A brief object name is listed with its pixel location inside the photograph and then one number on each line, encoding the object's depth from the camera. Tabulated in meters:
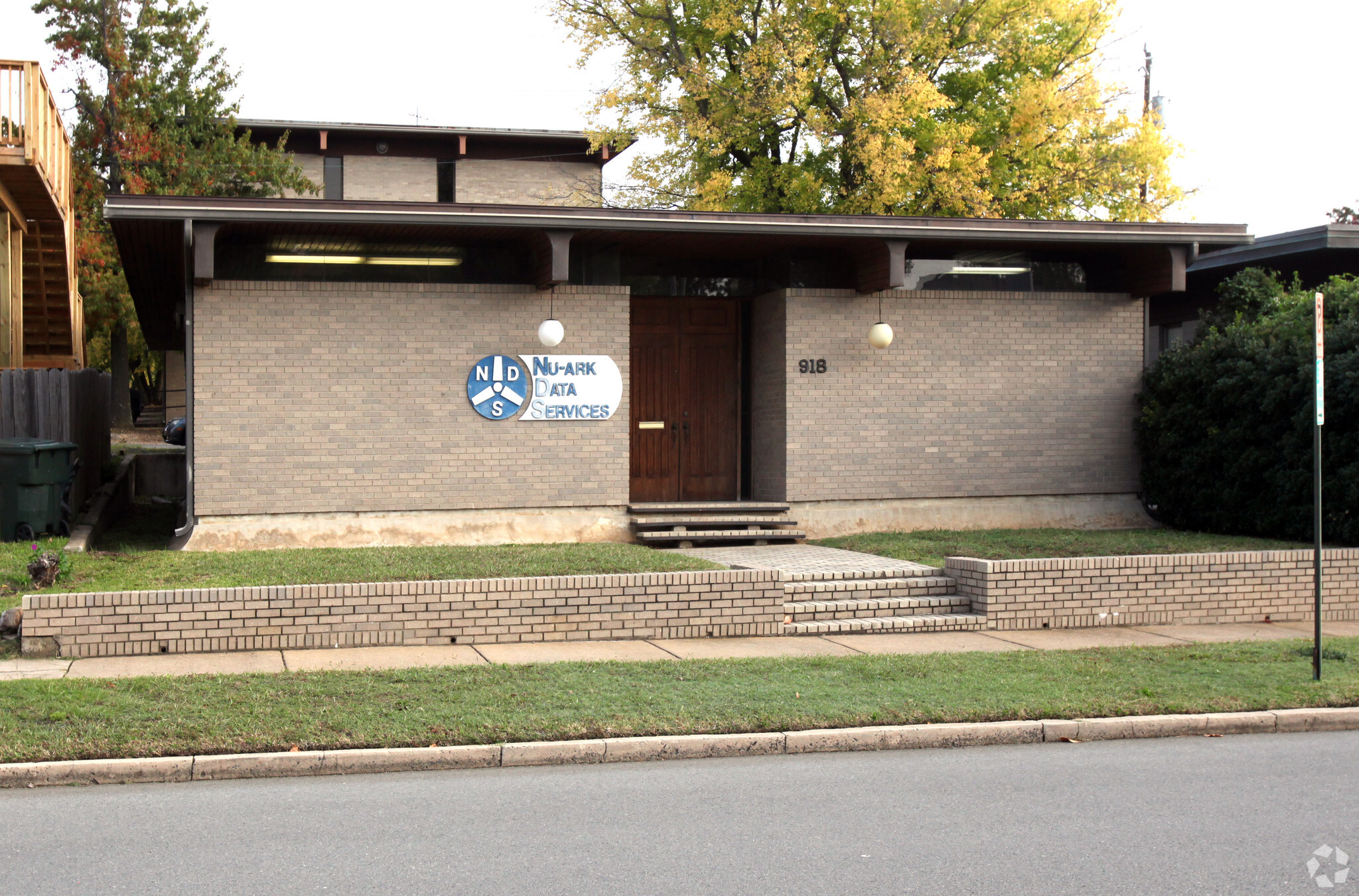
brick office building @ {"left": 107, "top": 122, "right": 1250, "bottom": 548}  13.94
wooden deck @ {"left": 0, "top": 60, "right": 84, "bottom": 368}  16.06
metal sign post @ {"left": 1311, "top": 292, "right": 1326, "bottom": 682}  8.88
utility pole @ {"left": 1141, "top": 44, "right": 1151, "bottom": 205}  33.78
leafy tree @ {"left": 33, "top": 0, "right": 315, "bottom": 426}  33.25
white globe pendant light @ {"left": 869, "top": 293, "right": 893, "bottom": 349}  15.44
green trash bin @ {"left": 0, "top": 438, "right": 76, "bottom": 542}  13.06
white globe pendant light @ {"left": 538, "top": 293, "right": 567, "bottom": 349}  14.40
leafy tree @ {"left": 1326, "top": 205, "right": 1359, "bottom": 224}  42.83
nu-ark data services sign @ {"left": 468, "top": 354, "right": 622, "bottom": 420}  14.67
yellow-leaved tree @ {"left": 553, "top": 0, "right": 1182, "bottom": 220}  25.03
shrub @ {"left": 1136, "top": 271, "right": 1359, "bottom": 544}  14.17
